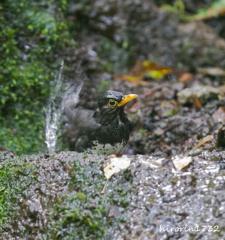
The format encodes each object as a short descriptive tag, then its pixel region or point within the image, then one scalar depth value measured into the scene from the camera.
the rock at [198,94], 12.63
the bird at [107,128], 9.61
